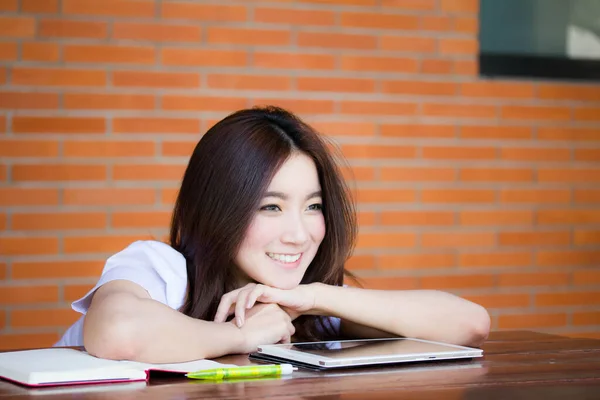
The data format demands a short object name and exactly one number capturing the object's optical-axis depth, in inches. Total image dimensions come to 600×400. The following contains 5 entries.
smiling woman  106.9
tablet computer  90.2
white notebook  79.8
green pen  82.3
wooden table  74.7
